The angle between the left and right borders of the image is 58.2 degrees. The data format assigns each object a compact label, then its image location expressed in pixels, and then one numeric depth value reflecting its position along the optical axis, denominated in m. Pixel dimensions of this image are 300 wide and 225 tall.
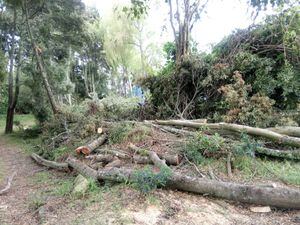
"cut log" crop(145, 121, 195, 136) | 5.80
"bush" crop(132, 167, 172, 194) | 3.59
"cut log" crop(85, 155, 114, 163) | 5.38
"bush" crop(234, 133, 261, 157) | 4.51
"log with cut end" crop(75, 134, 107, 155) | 5.85
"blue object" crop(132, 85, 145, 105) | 9.10
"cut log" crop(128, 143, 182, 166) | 4.73
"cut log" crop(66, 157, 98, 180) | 4.58
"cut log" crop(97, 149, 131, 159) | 5.35
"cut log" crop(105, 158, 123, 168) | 4.96
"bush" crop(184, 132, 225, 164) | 4.71
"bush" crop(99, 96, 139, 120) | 8.39
